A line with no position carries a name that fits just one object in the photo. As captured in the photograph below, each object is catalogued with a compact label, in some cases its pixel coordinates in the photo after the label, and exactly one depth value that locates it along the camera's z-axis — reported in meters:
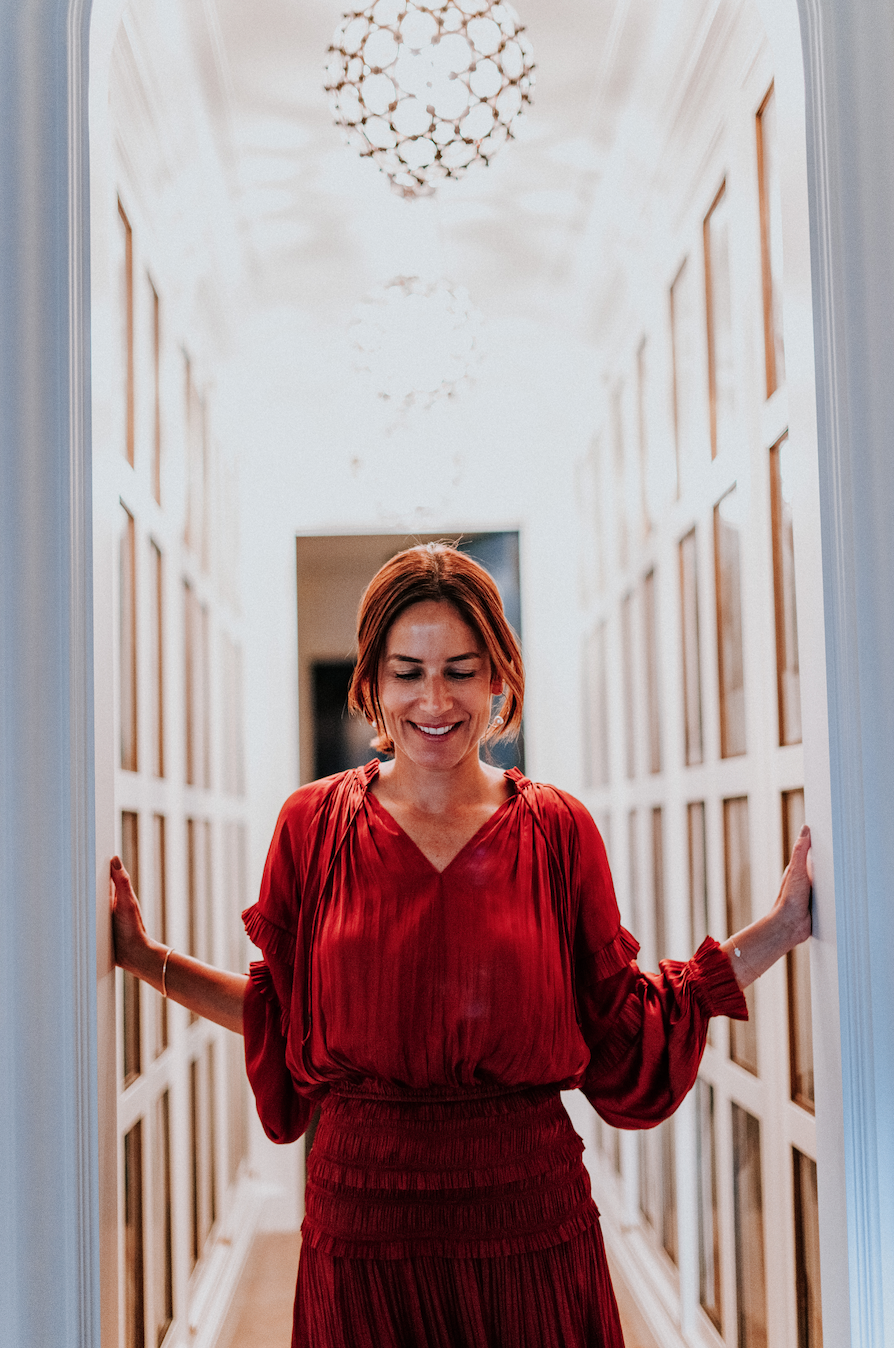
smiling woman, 1.56
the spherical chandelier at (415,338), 2.80
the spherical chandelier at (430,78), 1.83
